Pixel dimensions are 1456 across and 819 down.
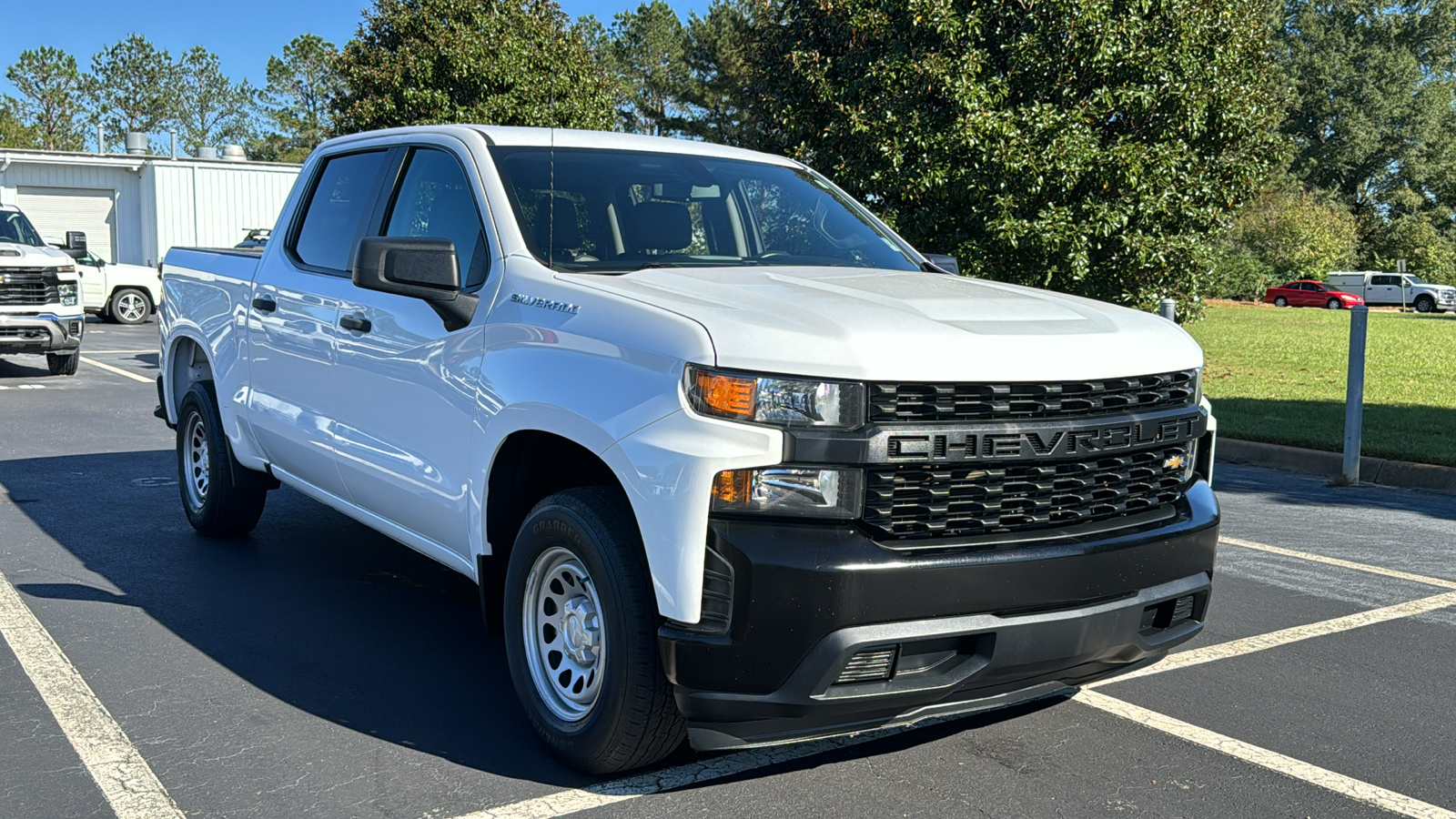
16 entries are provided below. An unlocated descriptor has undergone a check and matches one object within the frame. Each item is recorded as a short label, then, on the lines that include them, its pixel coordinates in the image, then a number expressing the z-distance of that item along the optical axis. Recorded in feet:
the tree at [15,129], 265.13
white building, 117.19
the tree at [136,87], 297.74
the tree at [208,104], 305.94
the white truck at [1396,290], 185.26
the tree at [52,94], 284.00
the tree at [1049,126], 42.37
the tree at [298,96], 270.26
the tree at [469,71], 72.90
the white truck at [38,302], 45.96
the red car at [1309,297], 184.55
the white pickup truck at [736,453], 10.69
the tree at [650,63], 202.18
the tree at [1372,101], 221.25
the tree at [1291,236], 201.77
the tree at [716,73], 174.50
